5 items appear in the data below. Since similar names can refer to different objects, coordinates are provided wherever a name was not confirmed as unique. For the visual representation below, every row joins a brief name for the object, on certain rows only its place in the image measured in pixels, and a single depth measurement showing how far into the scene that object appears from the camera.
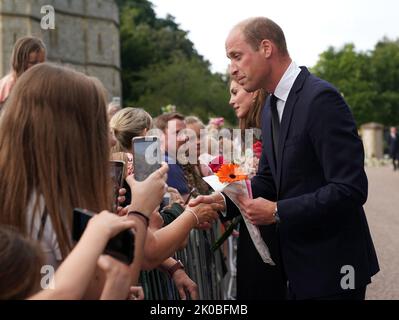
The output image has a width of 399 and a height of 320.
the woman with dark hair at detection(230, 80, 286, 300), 4.12
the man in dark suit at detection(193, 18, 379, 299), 2.82
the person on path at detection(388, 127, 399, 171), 31.35
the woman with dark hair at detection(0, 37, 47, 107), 4.76
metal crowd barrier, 3.58
